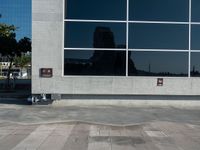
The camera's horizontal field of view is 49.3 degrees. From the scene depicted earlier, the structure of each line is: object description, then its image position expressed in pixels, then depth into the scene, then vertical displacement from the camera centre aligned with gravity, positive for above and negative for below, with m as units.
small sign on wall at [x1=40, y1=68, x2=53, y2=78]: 10.32 -0.11
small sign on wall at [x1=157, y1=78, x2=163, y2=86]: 10.42 -0.49
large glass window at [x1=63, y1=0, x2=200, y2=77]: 10.45 +1.59
